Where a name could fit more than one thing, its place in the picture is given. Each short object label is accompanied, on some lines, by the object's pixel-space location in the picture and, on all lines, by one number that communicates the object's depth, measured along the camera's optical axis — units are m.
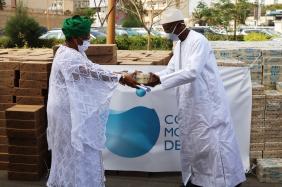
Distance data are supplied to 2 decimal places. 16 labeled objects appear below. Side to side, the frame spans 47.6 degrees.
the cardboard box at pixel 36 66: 3.42
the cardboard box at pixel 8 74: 3.52
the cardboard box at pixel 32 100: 3.48
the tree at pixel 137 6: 11.37
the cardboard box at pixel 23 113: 3.30
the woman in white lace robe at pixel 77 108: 2.48
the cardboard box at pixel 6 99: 3.58
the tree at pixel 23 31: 12.36
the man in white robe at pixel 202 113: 2.69
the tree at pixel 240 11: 17.16
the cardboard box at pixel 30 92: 3.47
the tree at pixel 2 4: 31.06
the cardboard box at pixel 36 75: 3.44
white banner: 3.47
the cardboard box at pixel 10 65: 3.50
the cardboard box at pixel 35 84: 3.45
